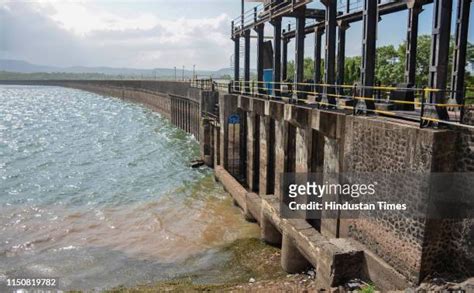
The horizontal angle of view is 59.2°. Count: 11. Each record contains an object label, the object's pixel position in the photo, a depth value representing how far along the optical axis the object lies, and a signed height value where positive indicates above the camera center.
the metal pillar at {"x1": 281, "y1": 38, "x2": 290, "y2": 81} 26.80 +1.40
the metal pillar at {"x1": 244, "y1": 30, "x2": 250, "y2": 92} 26.78 +1.50
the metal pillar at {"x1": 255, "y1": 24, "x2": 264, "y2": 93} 23.61 +1.60
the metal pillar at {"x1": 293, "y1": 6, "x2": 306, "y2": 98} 18.55 +1.58
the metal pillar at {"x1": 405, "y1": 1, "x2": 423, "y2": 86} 15.48 +1.42
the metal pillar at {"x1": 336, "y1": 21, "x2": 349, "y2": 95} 20.98 +1.41
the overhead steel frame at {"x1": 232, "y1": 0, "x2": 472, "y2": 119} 9.95 +1.20
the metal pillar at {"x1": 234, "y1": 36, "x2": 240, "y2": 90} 28.53 +1.59
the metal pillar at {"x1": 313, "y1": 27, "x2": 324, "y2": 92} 21.20 +1.85
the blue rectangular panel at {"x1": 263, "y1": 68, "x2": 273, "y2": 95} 27.48 +0.37
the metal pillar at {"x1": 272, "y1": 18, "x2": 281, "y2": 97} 20.90 +1.49
